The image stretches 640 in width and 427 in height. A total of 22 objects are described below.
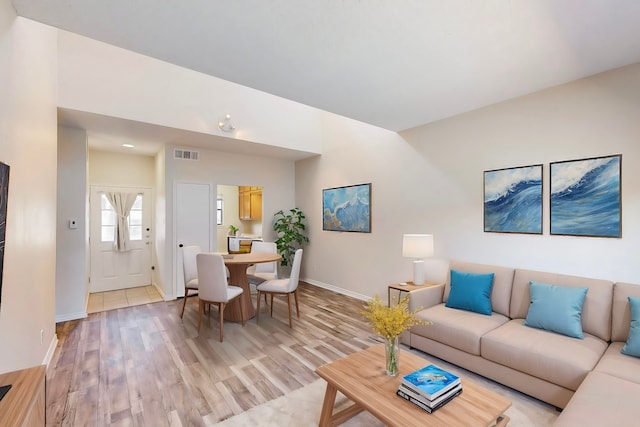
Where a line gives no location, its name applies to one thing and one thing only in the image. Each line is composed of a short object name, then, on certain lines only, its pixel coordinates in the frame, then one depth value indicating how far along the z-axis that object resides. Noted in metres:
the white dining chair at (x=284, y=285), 3.81
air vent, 4.94
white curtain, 5.41
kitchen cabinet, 6.87
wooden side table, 3.42
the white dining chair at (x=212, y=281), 3.35
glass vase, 1.85
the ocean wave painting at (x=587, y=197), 2.50
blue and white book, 1.55
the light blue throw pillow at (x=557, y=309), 2.34
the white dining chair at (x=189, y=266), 4.04
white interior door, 4.93
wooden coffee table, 1.46
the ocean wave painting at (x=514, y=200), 2.93
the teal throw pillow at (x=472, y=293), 2.89
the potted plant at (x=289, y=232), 5.90
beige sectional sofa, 1.65
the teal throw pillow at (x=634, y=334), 2.02
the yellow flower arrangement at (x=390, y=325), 1.81
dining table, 3.81
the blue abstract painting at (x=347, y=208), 4.80
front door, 5.29
